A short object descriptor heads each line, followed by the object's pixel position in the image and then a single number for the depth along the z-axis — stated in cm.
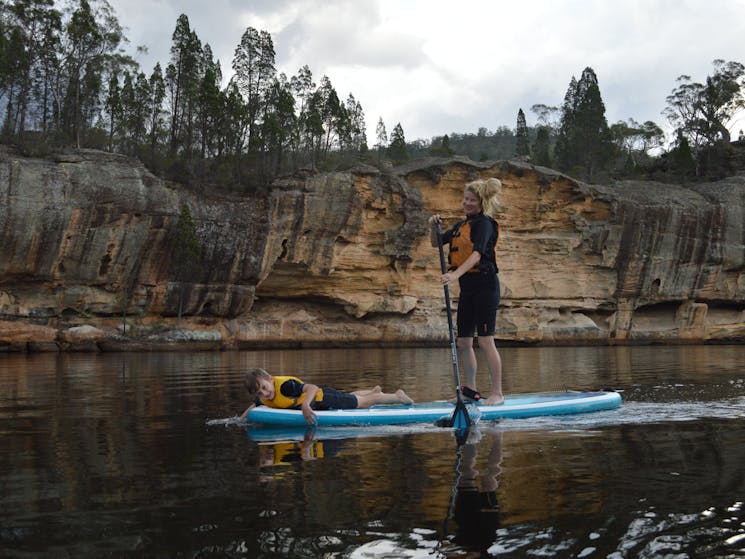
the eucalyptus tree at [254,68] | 4894
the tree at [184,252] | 3478
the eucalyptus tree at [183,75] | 4681
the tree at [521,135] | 7319
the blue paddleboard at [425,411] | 663
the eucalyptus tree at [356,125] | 6028
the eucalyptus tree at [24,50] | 4119
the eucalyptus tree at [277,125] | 4691
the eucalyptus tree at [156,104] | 4850
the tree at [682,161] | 5735
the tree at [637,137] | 7545
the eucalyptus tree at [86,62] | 4144
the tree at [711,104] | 5878
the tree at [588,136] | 6341
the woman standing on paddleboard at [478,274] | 732
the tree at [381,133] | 7450
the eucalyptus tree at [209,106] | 4500
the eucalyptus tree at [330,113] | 5425
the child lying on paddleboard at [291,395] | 679
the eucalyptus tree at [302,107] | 5362
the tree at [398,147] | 6327
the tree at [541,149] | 6369
